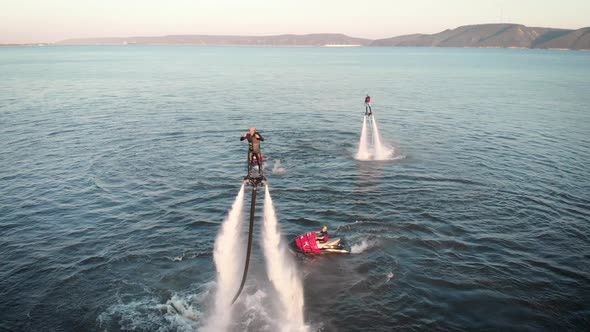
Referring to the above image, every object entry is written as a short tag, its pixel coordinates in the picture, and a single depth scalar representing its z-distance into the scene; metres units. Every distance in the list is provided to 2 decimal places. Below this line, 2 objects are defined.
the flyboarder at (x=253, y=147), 20.34
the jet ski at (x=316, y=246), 30.81
